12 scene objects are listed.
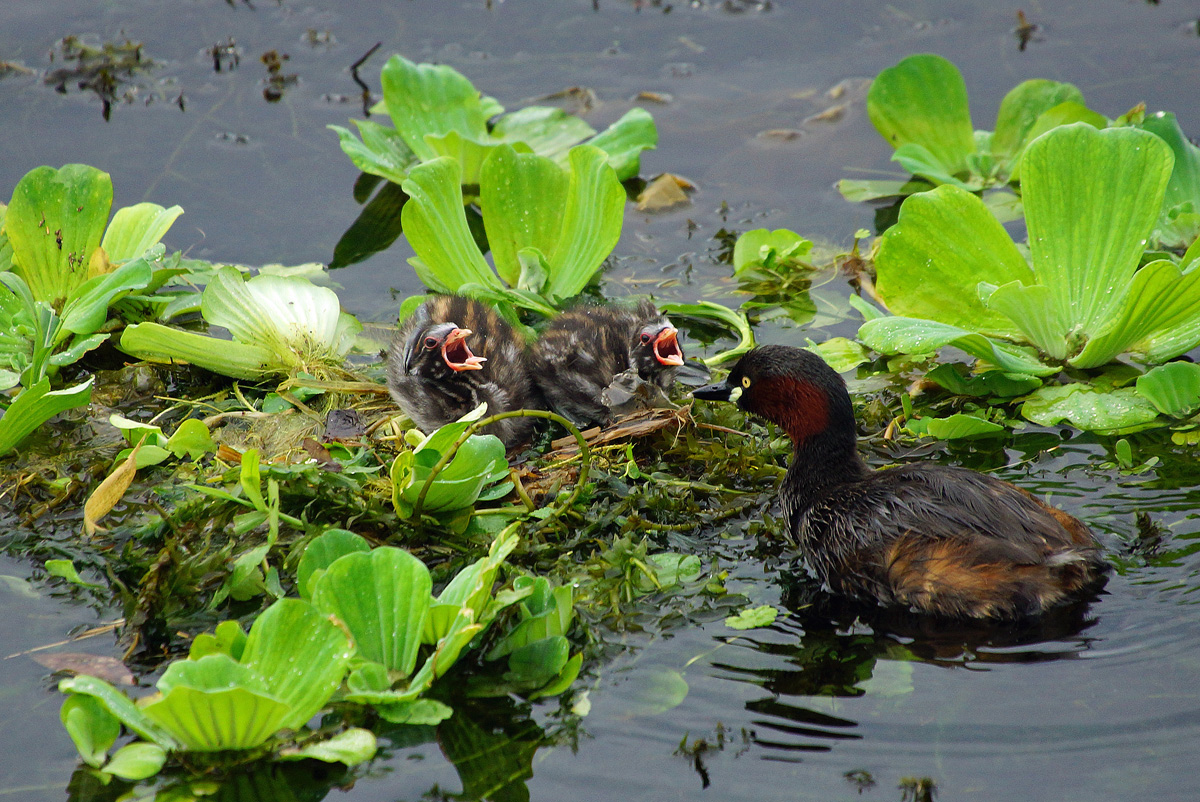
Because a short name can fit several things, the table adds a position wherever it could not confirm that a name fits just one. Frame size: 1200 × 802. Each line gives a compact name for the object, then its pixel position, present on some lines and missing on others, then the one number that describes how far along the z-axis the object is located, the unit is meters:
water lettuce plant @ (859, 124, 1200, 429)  8.38
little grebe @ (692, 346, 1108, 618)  6.57
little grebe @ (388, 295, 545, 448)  8.48
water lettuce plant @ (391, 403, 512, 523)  7.22
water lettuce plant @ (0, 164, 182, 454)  9.27
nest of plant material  7.97
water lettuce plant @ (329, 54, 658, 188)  11.39
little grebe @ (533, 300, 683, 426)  8.69
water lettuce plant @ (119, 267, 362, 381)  9.19
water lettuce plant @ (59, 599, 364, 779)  5.39
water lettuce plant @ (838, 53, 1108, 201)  11.48
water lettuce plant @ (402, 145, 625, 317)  9.82
